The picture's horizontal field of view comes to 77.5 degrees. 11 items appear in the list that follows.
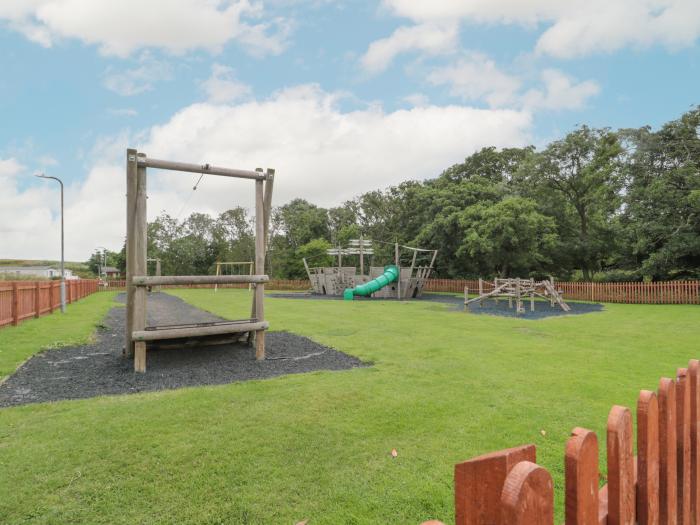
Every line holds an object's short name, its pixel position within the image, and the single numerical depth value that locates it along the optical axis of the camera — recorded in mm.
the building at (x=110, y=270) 82138
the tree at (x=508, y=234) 27281
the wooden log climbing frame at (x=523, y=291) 18119
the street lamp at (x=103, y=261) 84500
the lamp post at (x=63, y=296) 17059
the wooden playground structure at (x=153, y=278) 6891
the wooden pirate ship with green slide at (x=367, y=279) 27812
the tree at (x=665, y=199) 23094
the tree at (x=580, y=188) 29250
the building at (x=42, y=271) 72850
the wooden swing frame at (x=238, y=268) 46672
